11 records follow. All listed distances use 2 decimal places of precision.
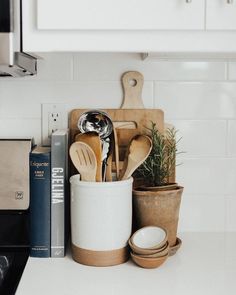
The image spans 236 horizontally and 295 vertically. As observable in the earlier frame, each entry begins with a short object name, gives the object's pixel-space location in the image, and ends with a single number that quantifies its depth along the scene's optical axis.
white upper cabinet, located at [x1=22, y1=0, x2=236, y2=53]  1.14
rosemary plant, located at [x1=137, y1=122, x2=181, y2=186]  1.39
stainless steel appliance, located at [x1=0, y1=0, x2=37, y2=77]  1.06
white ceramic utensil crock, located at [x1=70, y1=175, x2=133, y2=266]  1.25
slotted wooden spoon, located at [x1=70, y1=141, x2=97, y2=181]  1.23
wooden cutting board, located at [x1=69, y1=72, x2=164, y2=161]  1.48
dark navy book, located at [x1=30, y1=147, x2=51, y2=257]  1.32
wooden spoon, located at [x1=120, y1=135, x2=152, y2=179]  1.30
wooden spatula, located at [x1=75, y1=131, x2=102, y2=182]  1.25
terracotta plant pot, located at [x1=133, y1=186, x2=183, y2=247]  1.32
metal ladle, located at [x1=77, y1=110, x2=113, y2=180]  1.33
